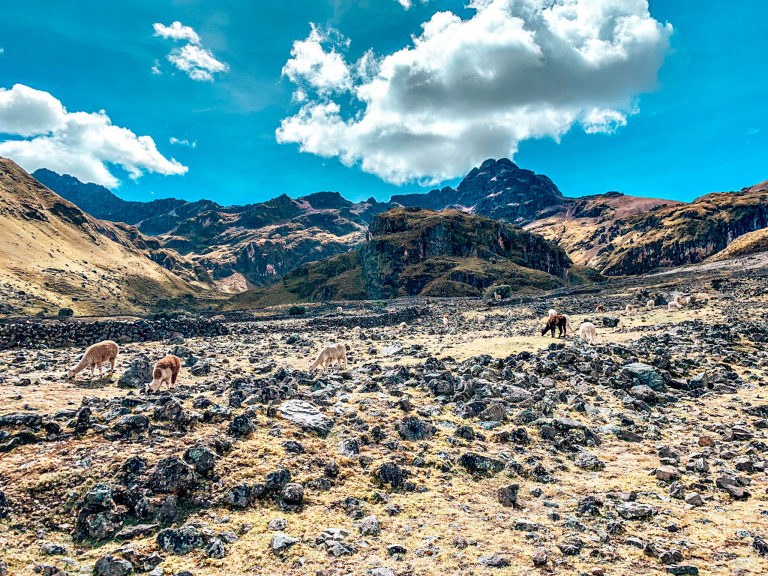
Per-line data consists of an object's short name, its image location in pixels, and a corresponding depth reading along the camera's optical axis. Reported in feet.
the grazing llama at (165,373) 49.95
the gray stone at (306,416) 38.32
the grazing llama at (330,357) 70.39
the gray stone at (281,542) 23.30
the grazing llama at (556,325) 99.04
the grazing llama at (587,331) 86.94
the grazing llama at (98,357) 58.29
